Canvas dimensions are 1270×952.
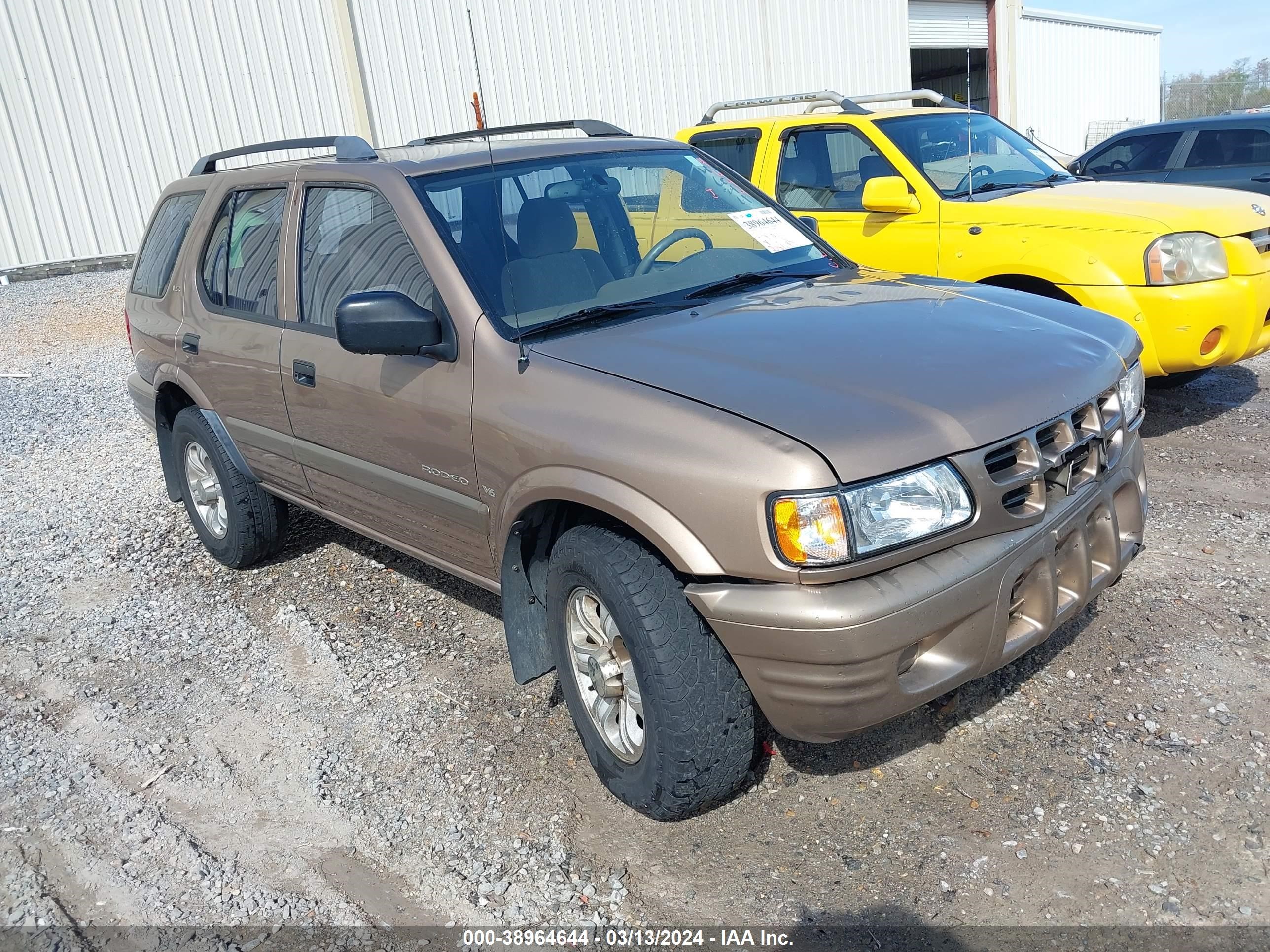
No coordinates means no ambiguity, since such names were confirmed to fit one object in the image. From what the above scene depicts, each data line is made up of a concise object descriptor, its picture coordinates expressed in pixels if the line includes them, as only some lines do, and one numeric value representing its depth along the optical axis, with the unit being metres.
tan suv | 2.46
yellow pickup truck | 5.31
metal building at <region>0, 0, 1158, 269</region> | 13.80
